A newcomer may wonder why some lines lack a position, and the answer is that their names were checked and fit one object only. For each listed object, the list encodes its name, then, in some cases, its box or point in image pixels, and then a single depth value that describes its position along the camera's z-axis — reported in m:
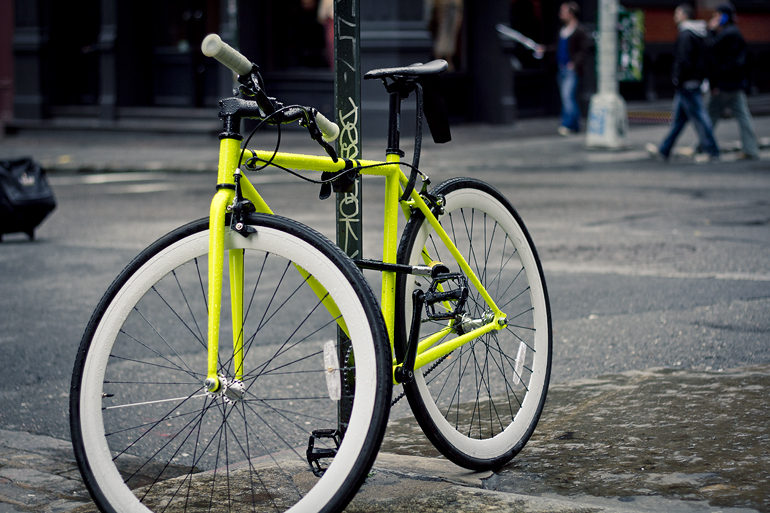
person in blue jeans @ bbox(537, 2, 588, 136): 19.66
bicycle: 2.53
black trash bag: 9.27
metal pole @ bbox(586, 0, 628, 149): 16.80
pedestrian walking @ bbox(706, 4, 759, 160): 15.41
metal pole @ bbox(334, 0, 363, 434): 3.25
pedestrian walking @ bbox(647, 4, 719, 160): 15.11
